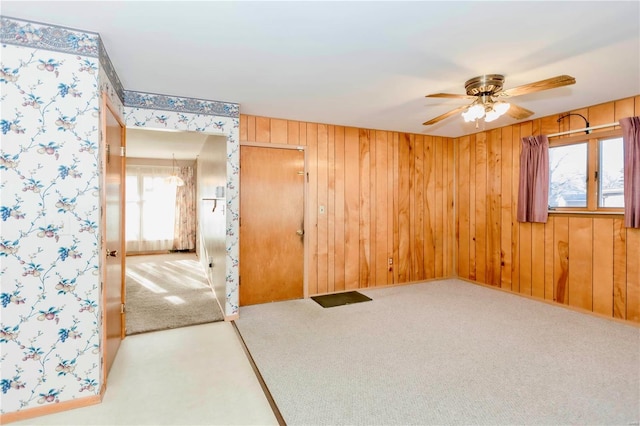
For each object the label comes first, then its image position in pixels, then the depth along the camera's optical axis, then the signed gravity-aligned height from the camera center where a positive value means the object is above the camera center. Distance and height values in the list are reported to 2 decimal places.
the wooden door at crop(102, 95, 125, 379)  2.35 -0.20
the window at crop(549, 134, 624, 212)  3.45 +0.47
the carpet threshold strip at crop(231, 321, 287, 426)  1.91 -1.23
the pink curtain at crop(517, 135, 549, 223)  3.97 +0.43
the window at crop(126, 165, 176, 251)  7.90 +0.09
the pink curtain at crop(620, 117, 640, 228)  3.16 +0.45
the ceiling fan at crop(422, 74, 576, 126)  2.47 +0.94
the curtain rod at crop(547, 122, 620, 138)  3.43 +0.97
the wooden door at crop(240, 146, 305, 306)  3.98 -0.15
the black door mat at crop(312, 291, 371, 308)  4.06 -1.15
